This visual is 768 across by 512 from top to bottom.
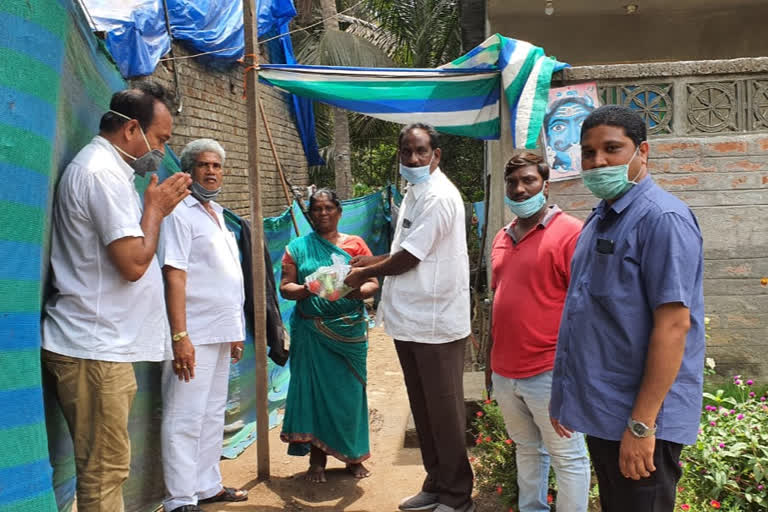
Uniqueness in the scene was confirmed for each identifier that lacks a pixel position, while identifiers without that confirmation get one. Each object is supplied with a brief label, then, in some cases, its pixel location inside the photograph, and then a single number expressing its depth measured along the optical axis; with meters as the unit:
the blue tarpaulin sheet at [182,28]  5.17
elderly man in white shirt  3.38
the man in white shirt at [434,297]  3.45
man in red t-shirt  2.91
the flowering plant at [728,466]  3.27
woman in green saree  4.12
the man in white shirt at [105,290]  2.38
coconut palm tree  11.44
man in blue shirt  1.88
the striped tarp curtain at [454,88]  4.56
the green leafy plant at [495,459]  3.62
